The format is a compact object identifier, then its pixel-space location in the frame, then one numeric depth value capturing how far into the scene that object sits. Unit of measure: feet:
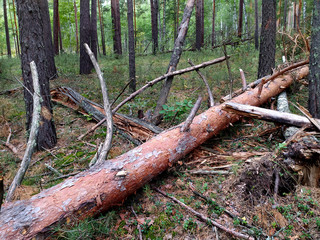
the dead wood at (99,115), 14.93
